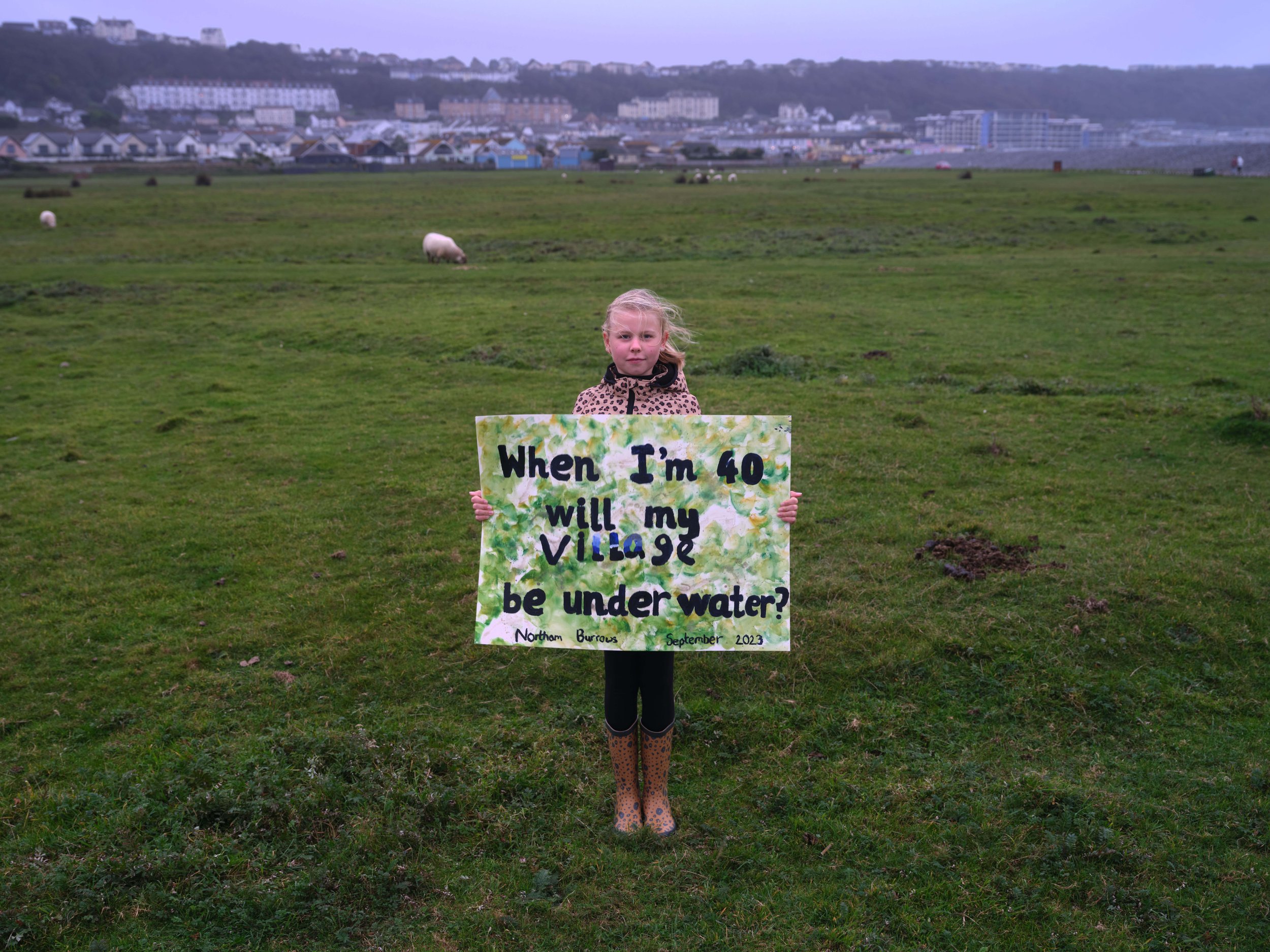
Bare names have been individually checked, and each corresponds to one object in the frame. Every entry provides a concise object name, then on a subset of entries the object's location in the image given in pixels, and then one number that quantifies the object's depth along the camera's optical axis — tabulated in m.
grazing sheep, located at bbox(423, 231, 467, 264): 34.88
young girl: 4.93
